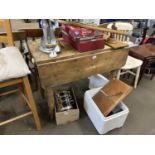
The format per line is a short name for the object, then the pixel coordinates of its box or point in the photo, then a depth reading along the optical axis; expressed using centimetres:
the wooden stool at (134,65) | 195
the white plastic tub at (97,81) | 190
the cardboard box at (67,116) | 154
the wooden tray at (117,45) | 142
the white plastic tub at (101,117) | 140
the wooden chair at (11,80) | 118
